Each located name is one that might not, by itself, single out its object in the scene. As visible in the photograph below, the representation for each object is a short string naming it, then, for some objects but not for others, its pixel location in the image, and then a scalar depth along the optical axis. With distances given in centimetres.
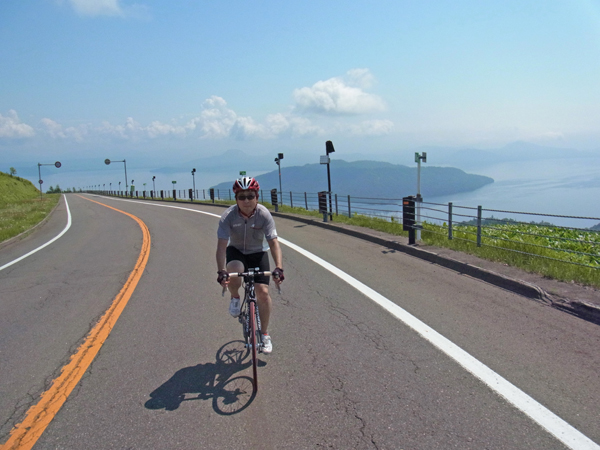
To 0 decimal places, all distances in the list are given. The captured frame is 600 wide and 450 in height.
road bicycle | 391
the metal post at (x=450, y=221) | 1093
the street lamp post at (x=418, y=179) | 1127
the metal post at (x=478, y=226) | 976
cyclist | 423
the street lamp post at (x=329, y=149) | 1772
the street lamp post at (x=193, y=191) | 4472
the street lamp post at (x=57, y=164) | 6122
